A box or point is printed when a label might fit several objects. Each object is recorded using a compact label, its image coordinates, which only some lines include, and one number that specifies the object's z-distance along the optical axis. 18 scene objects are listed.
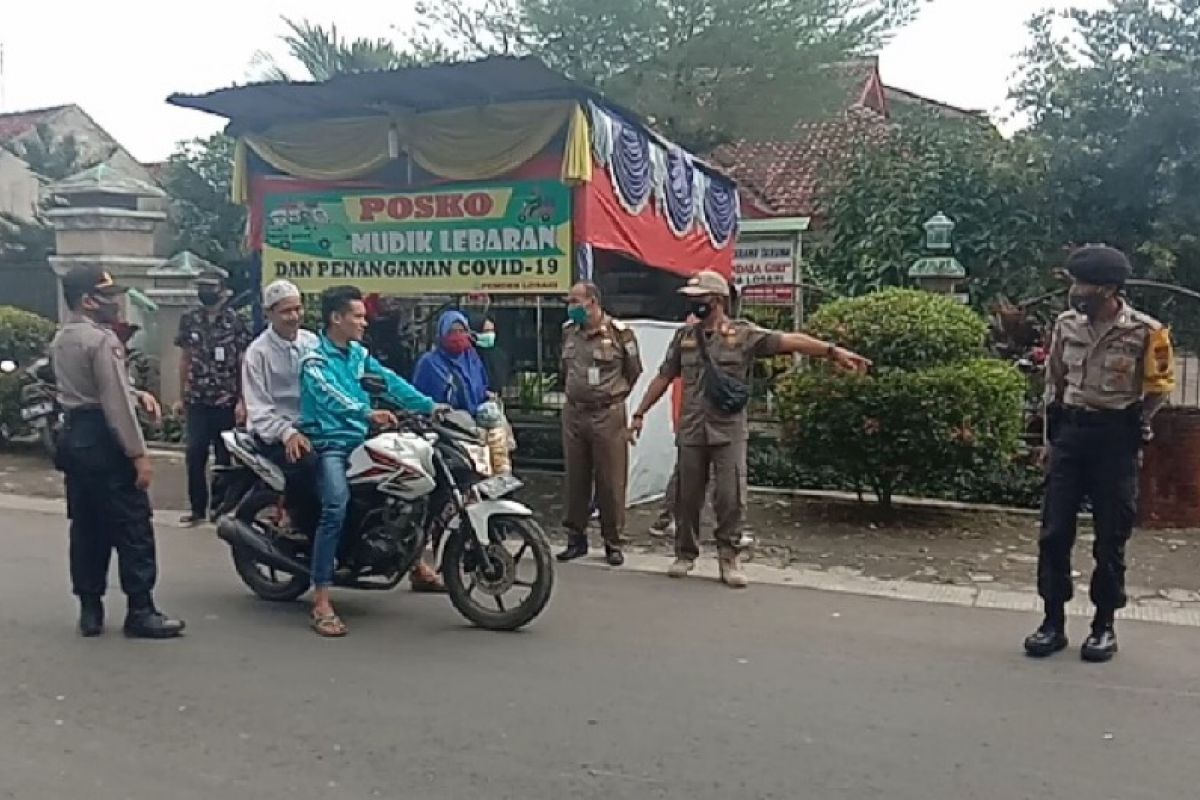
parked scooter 7.95
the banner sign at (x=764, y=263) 14.36
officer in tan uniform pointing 7.23
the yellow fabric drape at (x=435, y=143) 8.85
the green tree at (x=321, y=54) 15.73
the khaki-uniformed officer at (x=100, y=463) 5.82
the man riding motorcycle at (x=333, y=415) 6.05
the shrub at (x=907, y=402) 8.66
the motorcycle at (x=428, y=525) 6.04
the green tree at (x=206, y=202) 20.56
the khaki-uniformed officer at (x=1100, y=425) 5.61
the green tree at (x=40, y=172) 19.86
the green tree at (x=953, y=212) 16.53
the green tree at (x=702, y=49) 18.42
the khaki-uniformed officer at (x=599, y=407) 7.82
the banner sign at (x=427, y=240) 9.03
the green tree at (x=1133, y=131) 15.59
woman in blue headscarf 7.60
